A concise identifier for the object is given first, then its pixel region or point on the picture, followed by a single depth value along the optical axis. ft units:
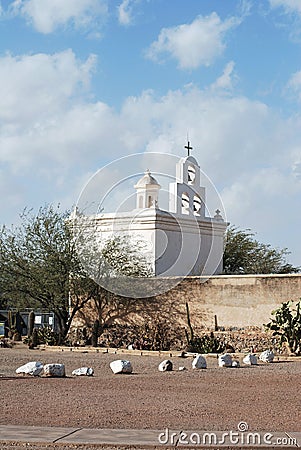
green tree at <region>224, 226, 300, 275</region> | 136.05
